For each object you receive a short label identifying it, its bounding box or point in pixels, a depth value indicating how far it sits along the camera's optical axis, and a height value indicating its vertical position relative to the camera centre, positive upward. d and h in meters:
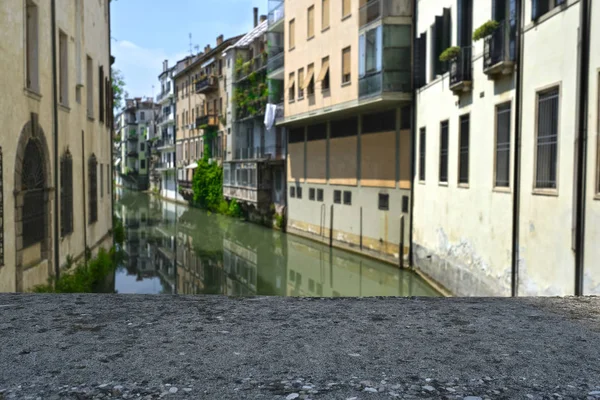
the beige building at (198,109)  46.62 +5.57
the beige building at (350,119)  19.89 +2.24
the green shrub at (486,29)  12.96 +3.07
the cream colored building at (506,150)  9.68 +0.54
